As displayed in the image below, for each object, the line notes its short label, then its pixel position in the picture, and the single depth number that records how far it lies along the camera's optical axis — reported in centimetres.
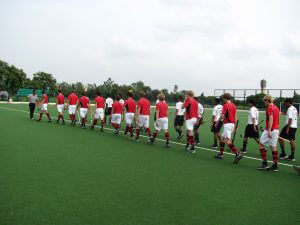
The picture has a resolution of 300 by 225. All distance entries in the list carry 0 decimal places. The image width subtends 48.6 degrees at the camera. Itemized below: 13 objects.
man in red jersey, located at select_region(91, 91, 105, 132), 1705
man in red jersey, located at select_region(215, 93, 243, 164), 960
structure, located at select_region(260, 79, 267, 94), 5758
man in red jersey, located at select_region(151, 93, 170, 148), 1263
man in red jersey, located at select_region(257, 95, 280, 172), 870
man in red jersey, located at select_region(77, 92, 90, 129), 1777
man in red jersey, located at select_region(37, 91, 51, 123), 2035
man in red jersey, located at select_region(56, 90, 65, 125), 1962
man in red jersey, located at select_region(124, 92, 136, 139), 1460
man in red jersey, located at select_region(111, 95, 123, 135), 1557
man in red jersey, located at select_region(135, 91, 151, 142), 1345
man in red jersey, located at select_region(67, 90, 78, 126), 1880
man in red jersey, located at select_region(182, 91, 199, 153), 1130
